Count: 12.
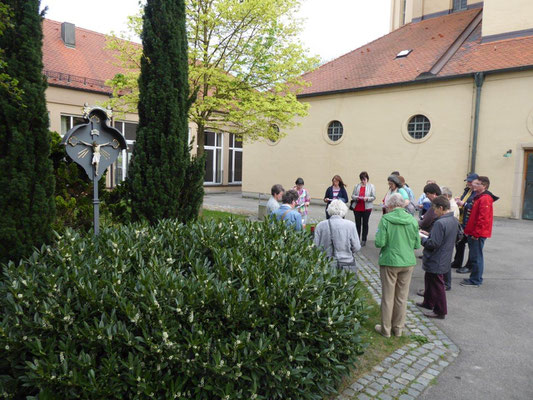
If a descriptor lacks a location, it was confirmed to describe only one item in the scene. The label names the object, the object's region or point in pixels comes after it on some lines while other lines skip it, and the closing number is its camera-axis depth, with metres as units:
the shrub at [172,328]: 2.73
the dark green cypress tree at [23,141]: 4.39
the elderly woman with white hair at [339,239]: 5.03
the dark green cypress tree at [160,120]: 6.92
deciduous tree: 11.31
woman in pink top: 9.38
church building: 14.81
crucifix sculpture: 6.02
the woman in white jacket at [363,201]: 9.73
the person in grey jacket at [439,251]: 5.39
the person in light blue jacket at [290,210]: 6.12
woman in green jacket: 4.74
